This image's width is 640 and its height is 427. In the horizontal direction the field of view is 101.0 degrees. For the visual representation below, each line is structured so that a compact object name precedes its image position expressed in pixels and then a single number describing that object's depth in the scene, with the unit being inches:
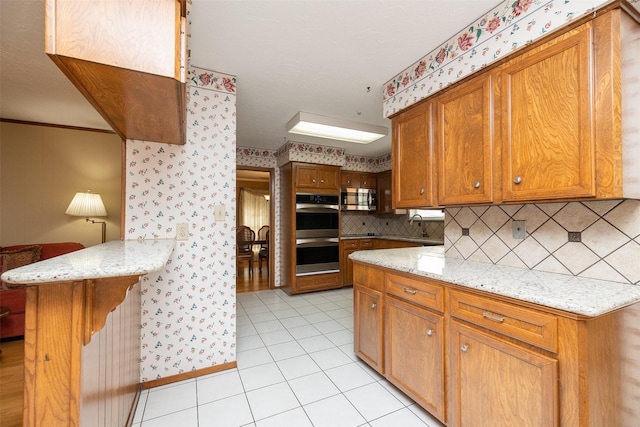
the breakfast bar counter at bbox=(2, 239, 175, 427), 31.0
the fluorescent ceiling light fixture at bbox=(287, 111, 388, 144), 115.3
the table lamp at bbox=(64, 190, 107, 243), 132.3
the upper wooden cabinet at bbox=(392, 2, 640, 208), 43.5
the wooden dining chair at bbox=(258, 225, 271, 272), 233.0
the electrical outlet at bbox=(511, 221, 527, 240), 63.6
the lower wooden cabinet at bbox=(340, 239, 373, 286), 176.2
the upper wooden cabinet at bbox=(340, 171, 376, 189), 190.1
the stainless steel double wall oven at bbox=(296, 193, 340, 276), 161.6
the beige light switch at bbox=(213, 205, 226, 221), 83.4
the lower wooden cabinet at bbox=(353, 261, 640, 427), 37.9
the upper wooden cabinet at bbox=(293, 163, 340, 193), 161.6
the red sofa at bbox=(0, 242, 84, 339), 99.2
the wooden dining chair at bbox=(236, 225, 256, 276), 217.2
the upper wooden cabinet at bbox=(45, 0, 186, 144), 36.2
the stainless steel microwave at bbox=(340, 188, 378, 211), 186.5
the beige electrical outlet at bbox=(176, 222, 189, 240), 78.5
